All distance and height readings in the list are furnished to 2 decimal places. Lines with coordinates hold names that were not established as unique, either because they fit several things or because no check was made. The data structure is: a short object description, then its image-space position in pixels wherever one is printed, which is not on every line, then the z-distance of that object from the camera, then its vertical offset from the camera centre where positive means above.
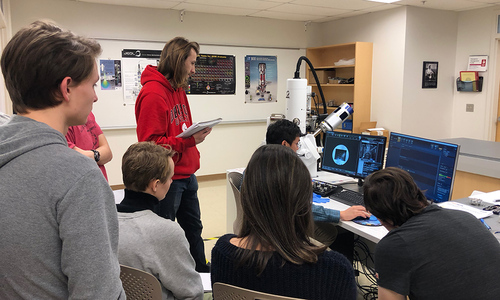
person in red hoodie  2.12 -0.11
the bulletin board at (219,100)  4.82 -0.02
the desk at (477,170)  2.68 -0.49
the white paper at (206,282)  1.57 -0.78
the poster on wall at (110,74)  4.77 +0.30
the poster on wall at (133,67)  4.88 +0.40
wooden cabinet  5.39 +0.40
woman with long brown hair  1.05 -0.42
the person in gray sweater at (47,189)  0.71 -0.17
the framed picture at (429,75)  5.24 +0.36
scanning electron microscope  2.84 -0.12
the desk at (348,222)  1.76 -0.61
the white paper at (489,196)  2.12 -0.54
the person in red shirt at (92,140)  1.90 -0.22
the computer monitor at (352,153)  2.37 -0.35
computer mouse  1.95 -0.60
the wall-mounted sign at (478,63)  5.00 +0.50
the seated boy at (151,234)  1.28 -0.46
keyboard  2.18 -0.57
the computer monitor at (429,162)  1.97 -0.33
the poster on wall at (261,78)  5.70 +0.32
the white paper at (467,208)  1.90 -0.55
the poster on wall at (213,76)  5.32 +0.33
